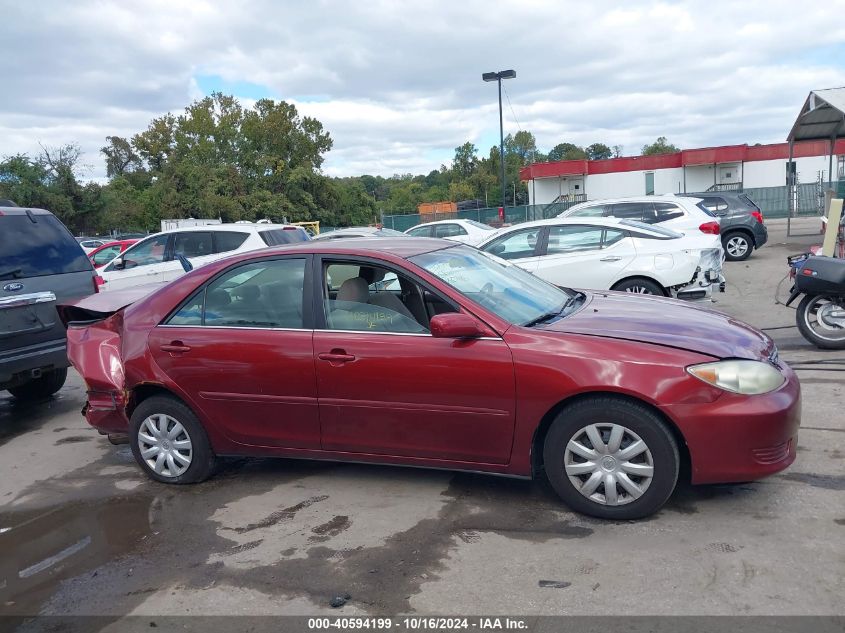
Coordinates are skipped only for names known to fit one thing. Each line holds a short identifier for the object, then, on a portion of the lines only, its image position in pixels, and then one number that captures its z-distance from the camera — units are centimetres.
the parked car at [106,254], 2103
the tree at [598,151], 11719
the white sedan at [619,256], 885
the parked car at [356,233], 1526
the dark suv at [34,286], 638
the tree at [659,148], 10831
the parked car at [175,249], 1219
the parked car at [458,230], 1650
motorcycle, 730
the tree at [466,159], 10144
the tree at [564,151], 11111
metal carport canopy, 1652
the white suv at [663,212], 1284
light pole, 3017
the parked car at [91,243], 2833
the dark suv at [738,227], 1678
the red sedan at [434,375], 383
